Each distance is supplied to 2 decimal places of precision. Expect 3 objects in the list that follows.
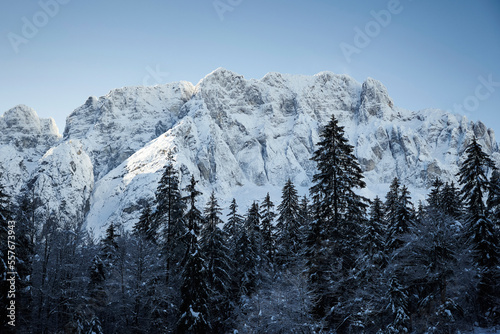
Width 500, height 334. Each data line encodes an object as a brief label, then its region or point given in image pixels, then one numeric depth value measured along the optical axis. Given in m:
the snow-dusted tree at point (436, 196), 44.95
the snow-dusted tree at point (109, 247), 38.25
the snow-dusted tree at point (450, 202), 41.28
